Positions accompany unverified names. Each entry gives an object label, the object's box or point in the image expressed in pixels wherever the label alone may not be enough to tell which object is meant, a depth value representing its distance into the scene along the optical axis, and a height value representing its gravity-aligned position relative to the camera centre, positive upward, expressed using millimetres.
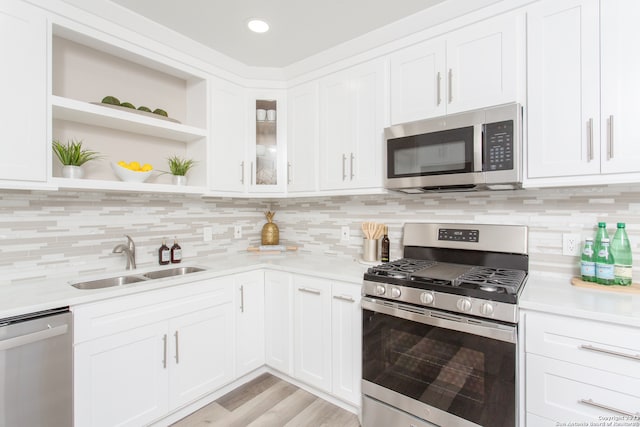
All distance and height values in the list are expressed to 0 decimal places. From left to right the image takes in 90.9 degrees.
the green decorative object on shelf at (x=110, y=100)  1887 +672
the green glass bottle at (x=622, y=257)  1512 -230
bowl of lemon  1944 +252
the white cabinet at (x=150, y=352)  1502 -776
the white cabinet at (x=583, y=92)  1354 +543
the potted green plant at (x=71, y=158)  1705 +297
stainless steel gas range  1356 -594
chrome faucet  2078 -264
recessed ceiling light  1945 +1172
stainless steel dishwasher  1249 -660
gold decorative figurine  2994 -218
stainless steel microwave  1580 +326
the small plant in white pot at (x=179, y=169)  2215 +306
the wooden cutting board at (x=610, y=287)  1446 -363
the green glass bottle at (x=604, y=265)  1511 -263
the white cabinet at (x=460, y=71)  1607 +785
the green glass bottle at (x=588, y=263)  1568 -267
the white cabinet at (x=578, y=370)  1157 -625
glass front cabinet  2619 +551
